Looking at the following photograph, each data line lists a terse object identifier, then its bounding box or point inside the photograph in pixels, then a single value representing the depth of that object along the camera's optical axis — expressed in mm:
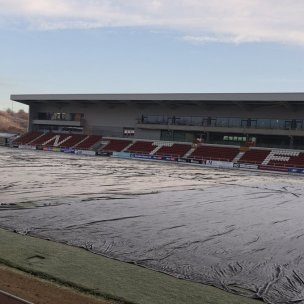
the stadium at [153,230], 8031
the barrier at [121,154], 65625
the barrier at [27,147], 74562
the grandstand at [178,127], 57688
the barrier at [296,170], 51031
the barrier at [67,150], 69900
